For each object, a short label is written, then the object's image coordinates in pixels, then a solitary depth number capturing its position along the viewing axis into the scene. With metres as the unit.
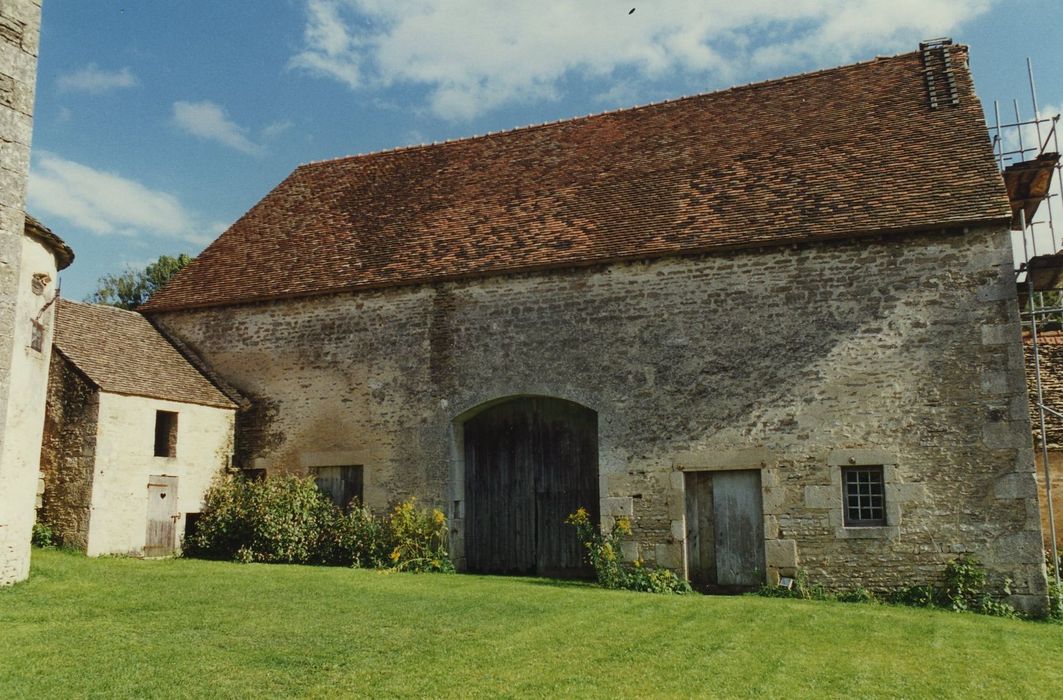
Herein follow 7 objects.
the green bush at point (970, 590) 11.07
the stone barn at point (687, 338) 11.78
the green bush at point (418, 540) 13.71
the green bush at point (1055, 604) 11.00
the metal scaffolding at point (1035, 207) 12.39
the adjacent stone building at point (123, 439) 13.34
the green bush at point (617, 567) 12.44
